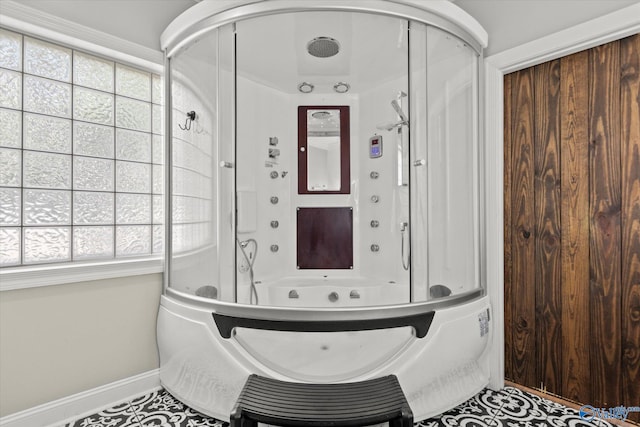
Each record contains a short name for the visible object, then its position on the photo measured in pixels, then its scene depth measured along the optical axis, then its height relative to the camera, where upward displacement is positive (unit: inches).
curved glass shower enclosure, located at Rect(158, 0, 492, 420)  68.7 +2.3
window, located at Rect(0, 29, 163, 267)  72.7 +13.5
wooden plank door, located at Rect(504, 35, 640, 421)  70.4 -2.0
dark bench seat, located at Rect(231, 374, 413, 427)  48.4 -26.8
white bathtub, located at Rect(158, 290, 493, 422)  67.1 -27.0
